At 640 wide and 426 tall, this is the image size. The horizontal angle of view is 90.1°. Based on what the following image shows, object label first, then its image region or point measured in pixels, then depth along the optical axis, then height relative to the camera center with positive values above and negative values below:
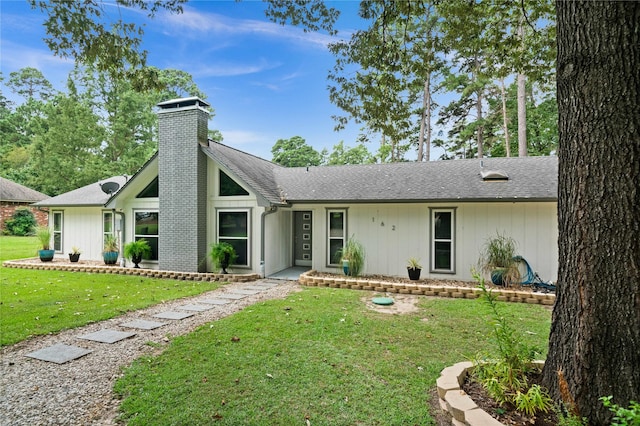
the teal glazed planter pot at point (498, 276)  7.84 -1.54
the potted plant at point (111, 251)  11.19 -1.26
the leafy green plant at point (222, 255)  9.34 -1.19
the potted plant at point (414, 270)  8.71 -1.51
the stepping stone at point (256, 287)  8.08 -1.87
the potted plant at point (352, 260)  9.06 -1.29
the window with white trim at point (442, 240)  8.95 -0.72
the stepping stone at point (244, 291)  7.64 -1.87
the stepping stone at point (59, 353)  3.94 -1.77
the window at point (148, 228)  10.91 -0.44
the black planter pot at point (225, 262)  9.44 -1.40
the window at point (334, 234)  9.95 -0.61
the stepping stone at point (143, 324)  5.14 -1.80
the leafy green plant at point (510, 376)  2.43 -1.41
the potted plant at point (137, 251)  10.48 -1.17
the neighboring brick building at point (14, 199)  21.83 +1.13
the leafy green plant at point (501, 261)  7.81 -1.19
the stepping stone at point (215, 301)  6.74 -1.86
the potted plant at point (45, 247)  11.88 -1.20
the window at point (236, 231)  9.79 -0.50
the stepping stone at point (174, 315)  5.69 -1.82
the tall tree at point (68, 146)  23.14 +5.20
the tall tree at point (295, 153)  32.78 +6.42
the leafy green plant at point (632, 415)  1.64 -1.05
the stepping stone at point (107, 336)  4.57 -1.79
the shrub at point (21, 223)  22.05 -0.52
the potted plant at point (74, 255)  11.87 -1.48
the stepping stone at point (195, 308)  6.24 -1.84
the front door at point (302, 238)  11.41 -0.84
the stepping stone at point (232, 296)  7.25 -1.87
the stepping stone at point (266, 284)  8.42 -1.87
